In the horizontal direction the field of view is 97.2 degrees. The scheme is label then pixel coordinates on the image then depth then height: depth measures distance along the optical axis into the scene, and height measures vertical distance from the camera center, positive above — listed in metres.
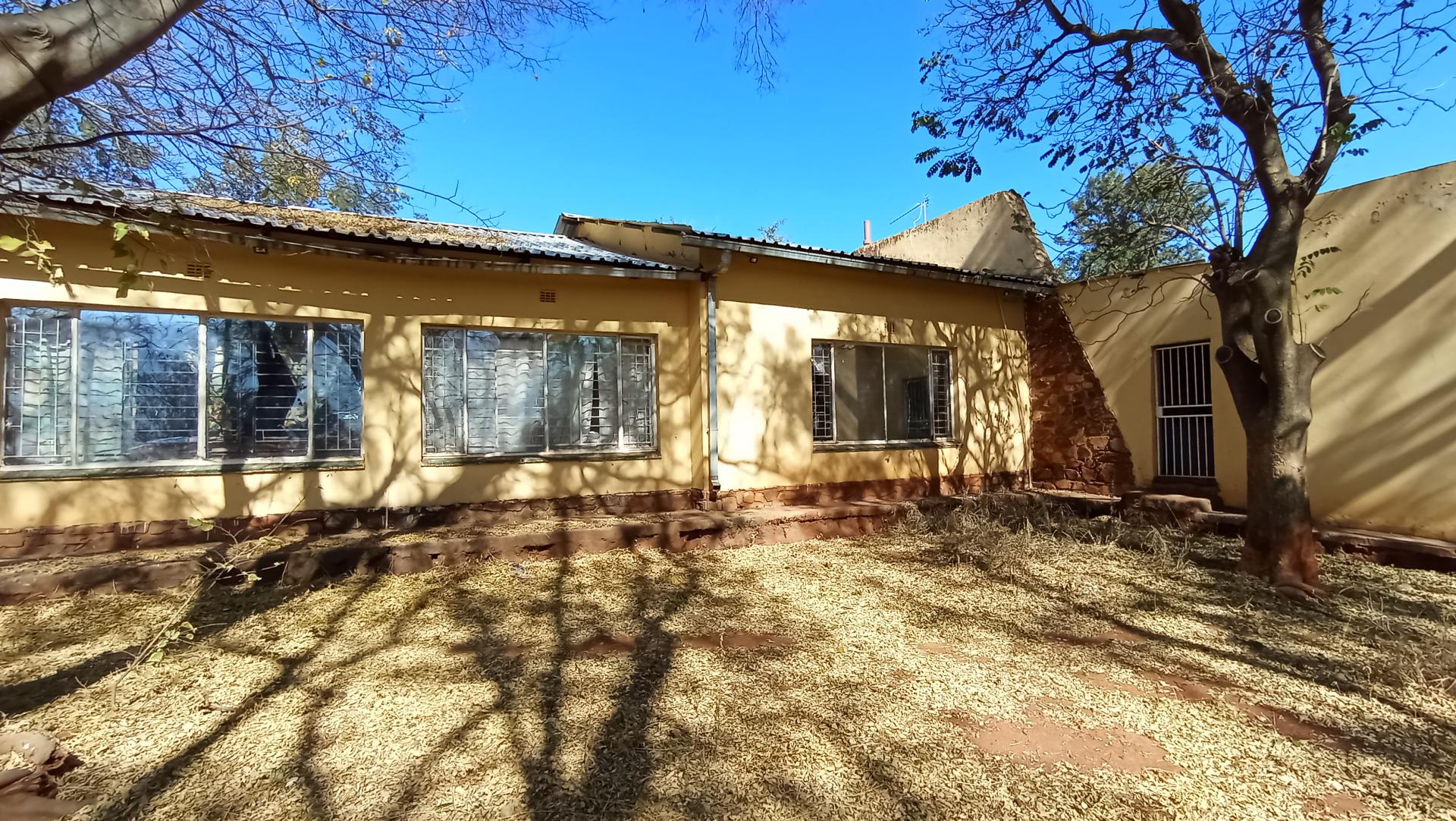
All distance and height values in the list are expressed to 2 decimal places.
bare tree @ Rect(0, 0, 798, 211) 2.18 +1.73
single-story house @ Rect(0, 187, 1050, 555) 5.82 +0.63
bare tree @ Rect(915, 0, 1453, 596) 5.23 +1.26
